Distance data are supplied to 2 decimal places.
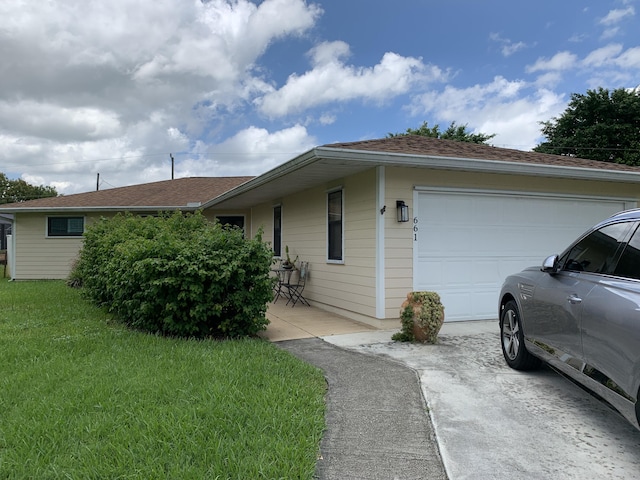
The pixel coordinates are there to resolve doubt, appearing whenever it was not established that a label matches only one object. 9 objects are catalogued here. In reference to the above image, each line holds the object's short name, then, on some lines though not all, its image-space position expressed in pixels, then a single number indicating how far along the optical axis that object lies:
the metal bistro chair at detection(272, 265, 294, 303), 9.89
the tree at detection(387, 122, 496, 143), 30.39
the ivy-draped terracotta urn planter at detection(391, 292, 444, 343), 5.61
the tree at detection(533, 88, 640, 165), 22.28
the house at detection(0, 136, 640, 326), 6.68
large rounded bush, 5.56
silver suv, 2.57
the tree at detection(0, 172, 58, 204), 46.28
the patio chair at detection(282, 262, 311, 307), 9.66
